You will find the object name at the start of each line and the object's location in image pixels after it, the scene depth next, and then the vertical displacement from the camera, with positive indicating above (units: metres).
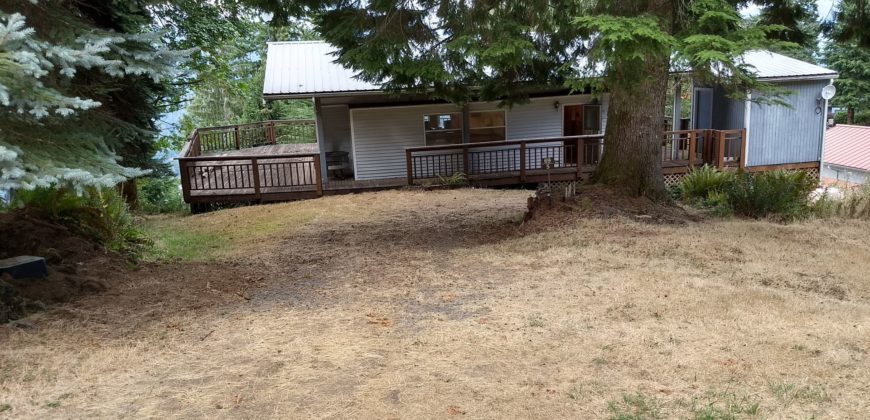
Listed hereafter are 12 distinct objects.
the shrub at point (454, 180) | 14.38 -1.22
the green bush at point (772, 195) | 9.40 -1.24
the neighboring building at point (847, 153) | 25.88 -1.75
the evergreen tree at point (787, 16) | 10.23 +1.73
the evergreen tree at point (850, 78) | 31.14 +1.94
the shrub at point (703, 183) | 11.03 -1.17
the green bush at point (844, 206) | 9.55 -1.47
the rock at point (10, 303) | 4.57 -1.24
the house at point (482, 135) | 14.76 -0.27
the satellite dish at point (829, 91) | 15.74 +0.62
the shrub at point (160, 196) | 15.81 -1.77
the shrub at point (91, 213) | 6.70 -0.83
